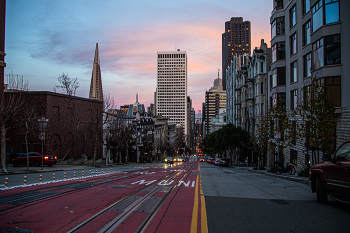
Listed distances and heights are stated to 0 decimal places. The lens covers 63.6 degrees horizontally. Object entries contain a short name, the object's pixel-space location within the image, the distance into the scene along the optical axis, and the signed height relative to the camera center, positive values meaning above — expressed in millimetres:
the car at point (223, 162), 52066 -5784
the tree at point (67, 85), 44031 +7011
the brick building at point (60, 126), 43156 +608
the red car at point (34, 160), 31891 -3586
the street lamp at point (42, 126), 26750 +308
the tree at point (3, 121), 21766 +628
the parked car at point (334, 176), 8531 -1457
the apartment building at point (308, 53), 22250 +7642
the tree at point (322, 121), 19203 +758
